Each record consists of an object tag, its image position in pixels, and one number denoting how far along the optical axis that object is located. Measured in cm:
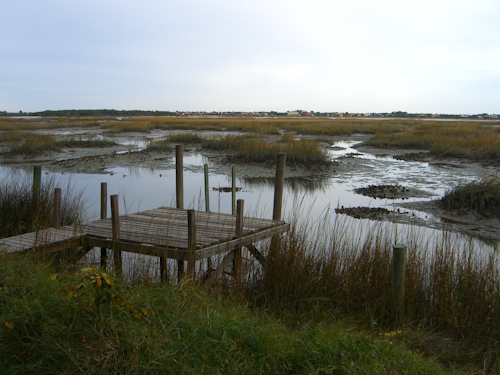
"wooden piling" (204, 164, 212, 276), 875
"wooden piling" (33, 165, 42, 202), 685
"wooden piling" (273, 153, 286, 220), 650
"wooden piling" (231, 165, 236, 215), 878
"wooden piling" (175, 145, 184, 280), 787
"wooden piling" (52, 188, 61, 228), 589
